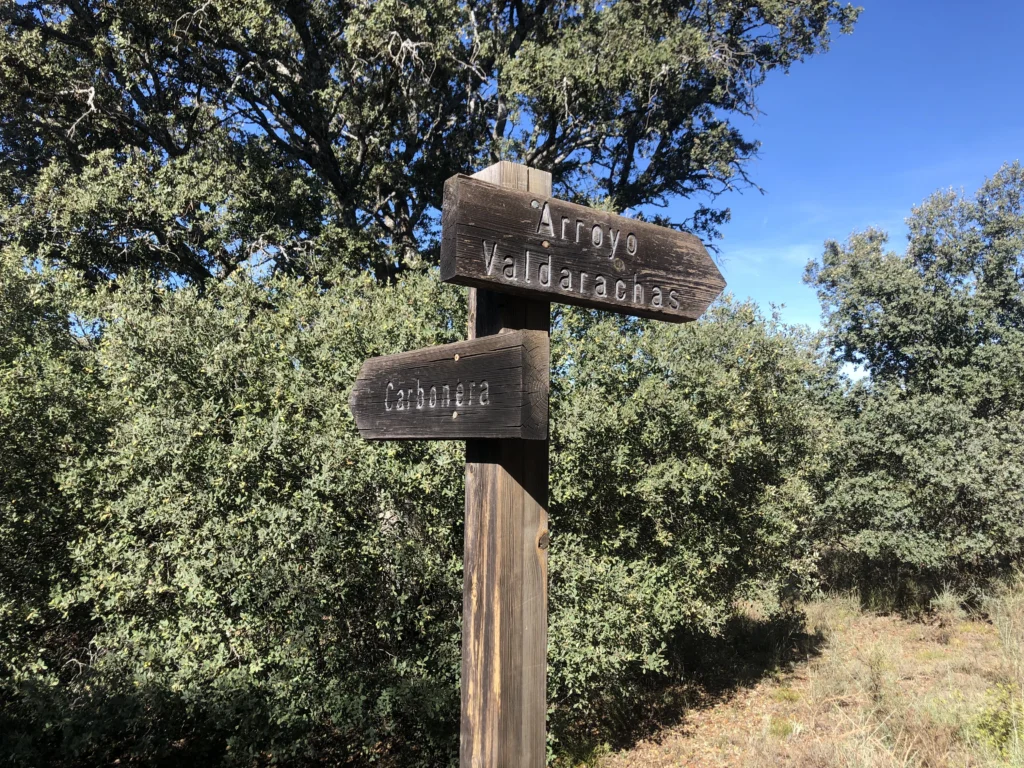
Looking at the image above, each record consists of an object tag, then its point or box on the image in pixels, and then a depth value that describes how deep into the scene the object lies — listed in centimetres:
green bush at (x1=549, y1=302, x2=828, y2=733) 566
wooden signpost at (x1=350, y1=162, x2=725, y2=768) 173
